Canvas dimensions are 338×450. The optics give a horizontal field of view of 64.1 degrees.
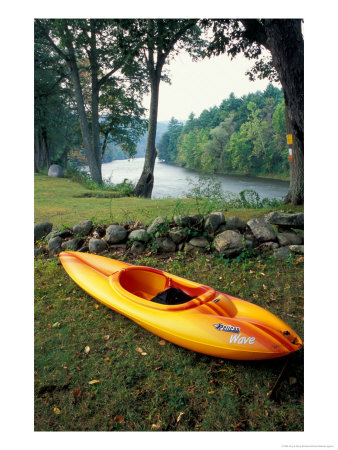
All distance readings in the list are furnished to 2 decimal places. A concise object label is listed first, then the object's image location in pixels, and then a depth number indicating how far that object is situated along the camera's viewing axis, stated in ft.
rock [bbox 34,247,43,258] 12.96
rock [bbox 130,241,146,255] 12.64
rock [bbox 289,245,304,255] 11.55
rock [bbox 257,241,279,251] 11.92
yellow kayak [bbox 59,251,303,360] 6.26
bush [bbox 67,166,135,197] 28.86
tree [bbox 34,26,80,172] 31.91
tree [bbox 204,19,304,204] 11.31
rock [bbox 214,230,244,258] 11.66
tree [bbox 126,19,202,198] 18.21
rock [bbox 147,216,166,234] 12.76
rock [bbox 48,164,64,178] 39.55
